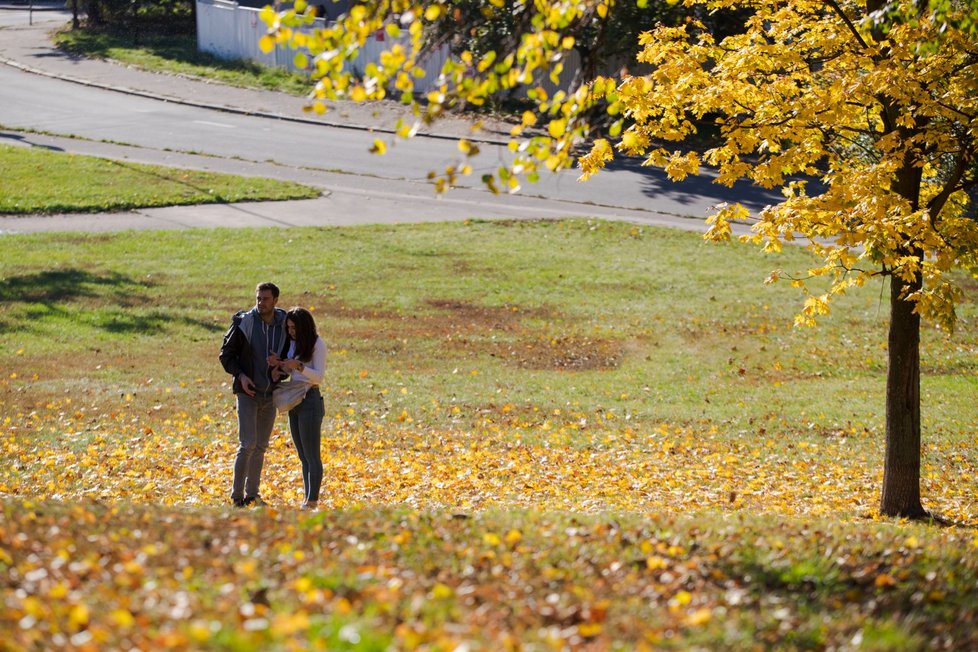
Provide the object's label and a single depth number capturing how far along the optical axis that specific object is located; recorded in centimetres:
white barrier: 7700
